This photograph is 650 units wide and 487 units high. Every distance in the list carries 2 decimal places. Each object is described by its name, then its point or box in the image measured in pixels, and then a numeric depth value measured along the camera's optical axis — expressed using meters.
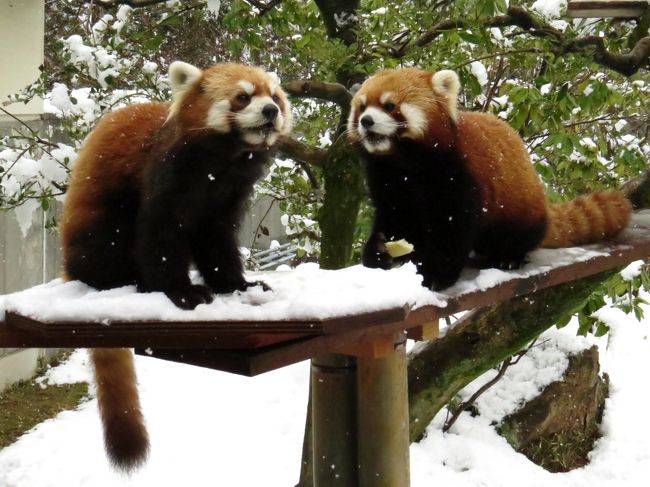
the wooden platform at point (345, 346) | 1.83
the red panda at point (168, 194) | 2.28
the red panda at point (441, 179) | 2.79
